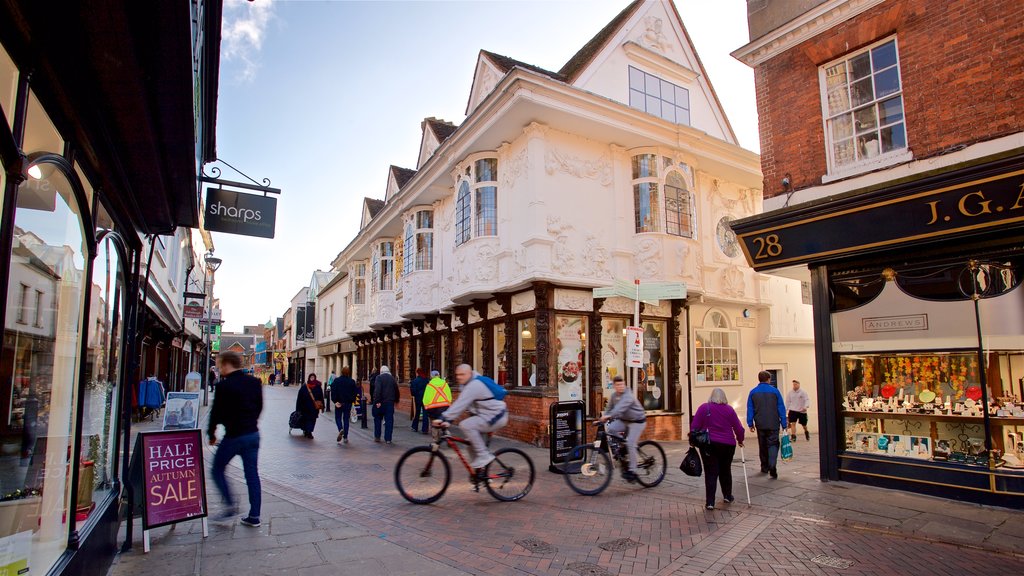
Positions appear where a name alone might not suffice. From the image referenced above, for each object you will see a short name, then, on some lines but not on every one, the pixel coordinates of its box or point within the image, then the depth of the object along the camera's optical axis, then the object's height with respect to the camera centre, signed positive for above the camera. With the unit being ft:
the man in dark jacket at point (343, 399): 44.62 -2.75
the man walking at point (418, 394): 49.16 -2.74
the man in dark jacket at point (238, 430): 20.13 -2.30
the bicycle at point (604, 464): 26.66 -4.90
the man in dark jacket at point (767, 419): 30.96 -3.27
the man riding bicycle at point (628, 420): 27.02 -2.81
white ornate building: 42.57 +10.29
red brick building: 23.70 +5.95
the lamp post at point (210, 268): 68.74 +11.86
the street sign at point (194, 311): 48.14 +4.58
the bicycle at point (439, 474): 24.09 -4.73
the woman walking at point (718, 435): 23.24 -3.04
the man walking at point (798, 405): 45.16 -3.67
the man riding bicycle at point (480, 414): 24.22 -2.21
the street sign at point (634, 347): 32.73 +0.75
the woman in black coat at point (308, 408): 46.88 -3.56
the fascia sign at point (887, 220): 22.80 +6.21
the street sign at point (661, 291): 34.50 +4.14
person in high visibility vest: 37.52 -2.12
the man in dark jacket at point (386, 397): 43.45 -2.56
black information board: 30.78 -3.71
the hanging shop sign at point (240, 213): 24.17 +6.45
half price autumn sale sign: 17.67 -3.54
